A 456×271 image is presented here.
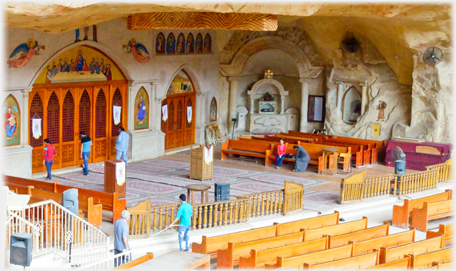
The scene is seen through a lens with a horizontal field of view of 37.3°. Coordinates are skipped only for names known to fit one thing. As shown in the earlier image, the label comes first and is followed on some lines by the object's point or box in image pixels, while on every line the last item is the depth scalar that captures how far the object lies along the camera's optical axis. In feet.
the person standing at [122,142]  63.77
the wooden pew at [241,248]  36.94
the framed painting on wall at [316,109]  86.02
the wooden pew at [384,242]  38.37
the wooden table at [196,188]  47.72
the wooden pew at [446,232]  42.29
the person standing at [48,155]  57.31
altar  88.69
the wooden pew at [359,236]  39.65
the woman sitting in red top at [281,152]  66.87
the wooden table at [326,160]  65.05
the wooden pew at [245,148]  70.28
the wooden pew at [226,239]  38.65
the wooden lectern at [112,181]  51.01
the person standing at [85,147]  60.59
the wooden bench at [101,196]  44.60
